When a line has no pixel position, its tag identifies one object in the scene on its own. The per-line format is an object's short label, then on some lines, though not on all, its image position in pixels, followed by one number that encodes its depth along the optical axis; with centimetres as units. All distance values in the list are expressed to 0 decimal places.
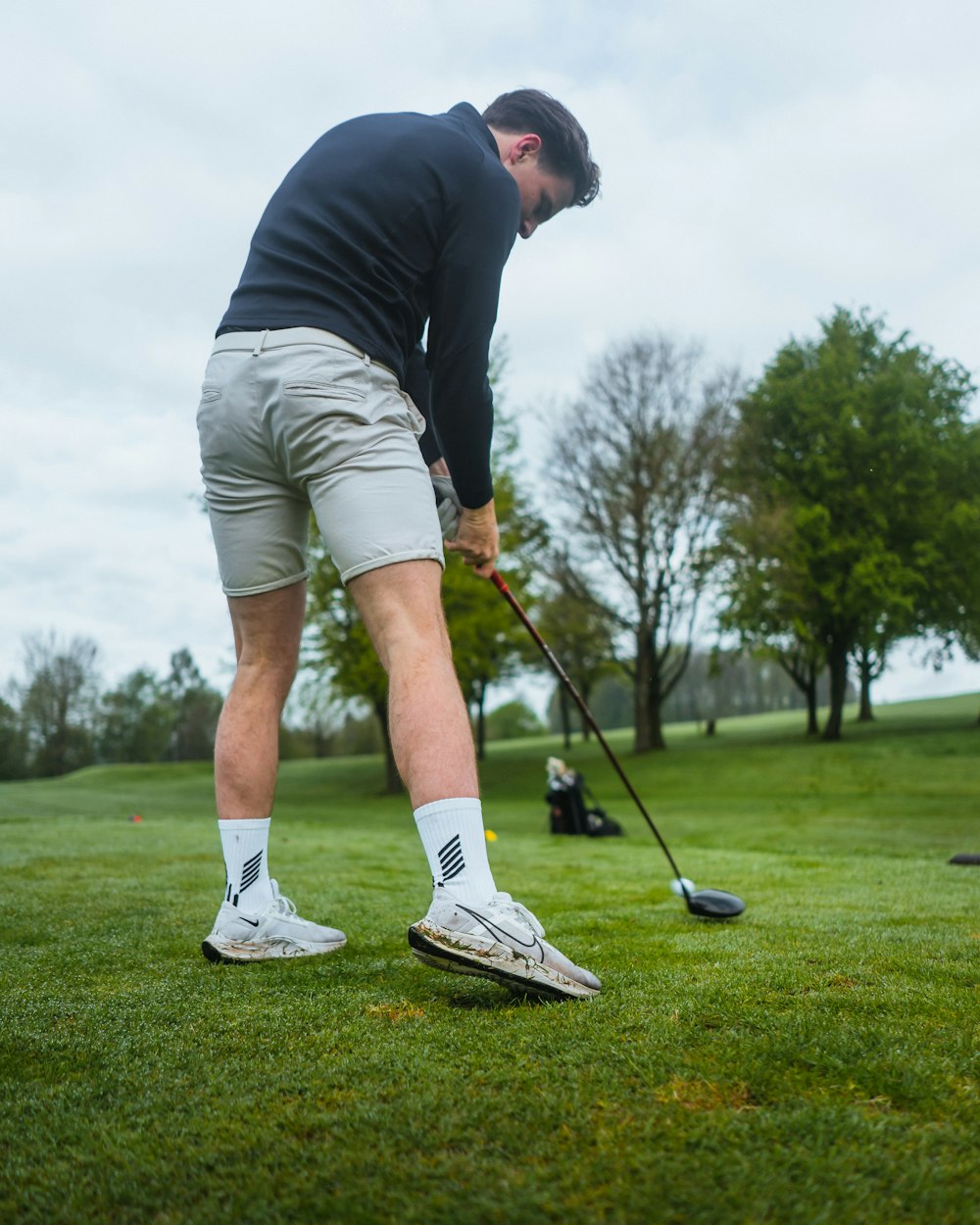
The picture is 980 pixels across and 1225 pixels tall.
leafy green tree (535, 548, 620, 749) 2727
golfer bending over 205
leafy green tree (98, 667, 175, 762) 5942
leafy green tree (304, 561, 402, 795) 2141
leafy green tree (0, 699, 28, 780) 4950
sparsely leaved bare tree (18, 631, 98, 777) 5172
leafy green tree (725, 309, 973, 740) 2611
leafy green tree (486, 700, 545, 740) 6419
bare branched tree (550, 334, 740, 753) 2680
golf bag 1193
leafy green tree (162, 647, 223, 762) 6444
